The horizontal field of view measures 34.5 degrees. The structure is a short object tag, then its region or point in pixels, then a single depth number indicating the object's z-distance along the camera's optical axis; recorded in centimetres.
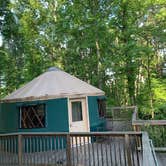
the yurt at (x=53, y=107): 934
